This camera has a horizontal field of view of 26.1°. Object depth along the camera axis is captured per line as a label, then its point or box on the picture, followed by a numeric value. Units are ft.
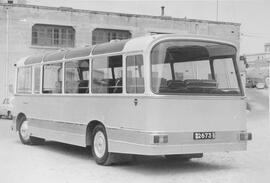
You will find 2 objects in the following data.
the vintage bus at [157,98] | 36.94
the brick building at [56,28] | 143.43
